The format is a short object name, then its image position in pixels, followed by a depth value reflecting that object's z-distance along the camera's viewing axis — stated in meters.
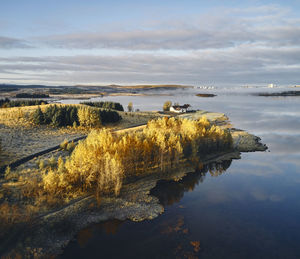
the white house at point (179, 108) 154.27
